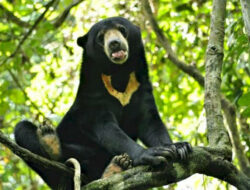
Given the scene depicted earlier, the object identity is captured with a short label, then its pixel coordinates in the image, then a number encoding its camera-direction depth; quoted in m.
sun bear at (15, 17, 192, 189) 9.77
